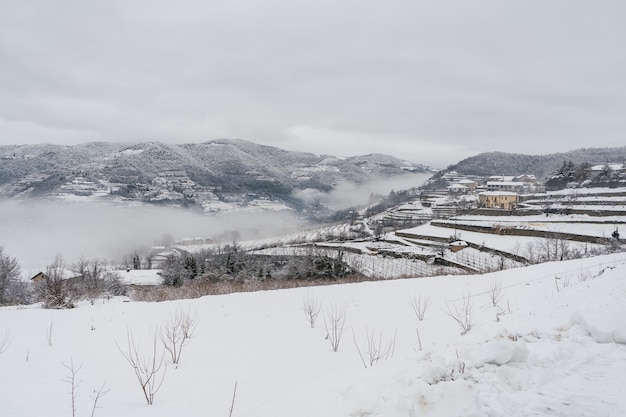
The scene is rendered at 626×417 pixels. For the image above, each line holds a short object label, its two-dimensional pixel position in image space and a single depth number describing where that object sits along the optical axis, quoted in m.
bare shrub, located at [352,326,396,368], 5.78
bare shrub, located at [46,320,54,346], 7.77
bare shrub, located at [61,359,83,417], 5.22
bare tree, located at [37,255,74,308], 14.04
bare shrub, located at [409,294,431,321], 9.04
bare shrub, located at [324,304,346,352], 7.07
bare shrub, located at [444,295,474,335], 6.99
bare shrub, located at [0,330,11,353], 7.13
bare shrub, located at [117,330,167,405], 4.77
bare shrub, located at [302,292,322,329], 9.03
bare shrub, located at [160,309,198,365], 6.59
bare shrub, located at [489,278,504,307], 9.09
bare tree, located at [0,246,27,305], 28.60
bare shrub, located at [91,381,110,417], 4.83
